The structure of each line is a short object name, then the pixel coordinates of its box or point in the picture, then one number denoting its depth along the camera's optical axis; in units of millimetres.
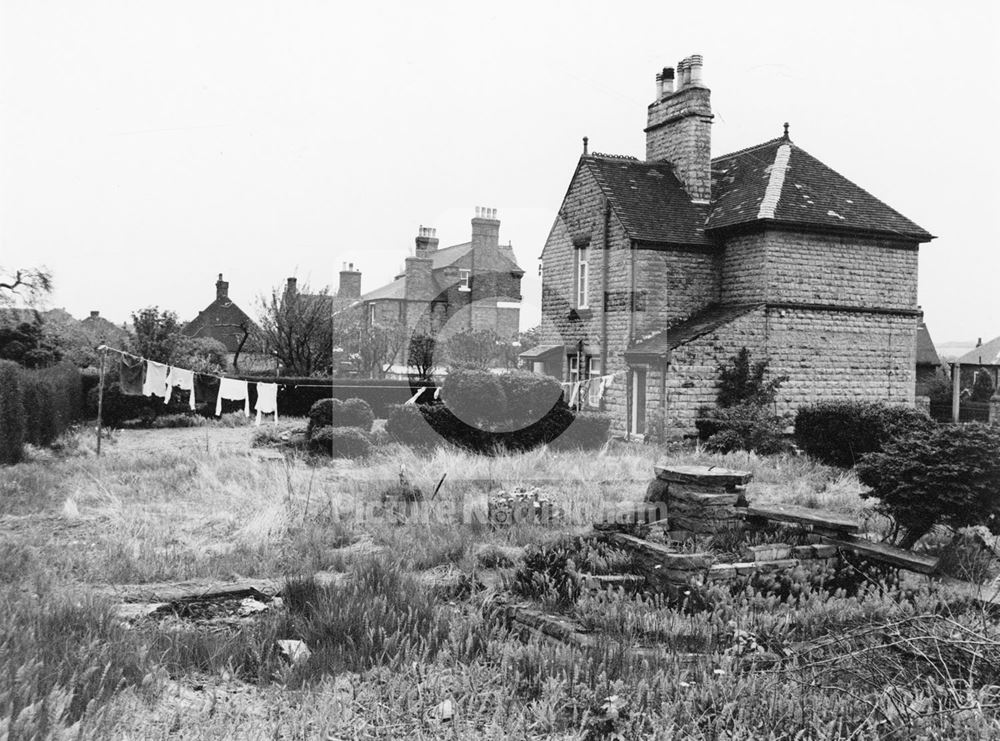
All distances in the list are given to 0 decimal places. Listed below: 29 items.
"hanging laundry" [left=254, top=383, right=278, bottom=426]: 16906
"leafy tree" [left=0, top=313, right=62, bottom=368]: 23688
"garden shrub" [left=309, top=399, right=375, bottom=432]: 17172
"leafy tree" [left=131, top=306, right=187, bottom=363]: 26547
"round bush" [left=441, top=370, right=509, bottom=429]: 16578
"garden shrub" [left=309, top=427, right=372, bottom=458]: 15586
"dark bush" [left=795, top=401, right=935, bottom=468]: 16234
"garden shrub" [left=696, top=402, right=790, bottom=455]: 17453
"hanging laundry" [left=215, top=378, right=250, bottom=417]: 17016
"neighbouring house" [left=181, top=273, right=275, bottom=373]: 48625
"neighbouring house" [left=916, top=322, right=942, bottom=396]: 38344
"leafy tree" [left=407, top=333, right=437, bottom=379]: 35938
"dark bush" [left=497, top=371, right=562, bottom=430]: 16922
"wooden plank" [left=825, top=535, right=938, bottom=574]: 7609
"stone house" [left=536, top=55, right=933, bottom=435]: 20609
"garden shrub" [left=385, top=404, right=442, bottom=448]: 16531
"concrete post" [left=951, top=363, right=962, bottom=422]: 23742
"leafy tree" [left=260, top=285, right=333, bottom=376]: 31453
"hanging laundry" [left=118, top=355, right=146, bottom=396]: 18906
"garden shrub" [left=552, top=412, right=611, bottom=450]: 17000
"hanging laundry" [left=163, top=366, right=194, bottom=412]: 16609
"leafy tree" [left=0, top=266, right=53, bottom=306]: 26766
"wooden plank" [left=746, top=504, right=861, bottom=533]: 8227
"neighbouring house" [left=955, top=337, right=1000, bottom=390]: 42625
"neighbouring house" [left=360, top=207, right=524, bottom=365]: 40344
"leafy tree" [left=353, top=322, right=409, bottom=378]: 36844
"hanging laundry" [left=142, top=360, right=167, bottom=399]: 16766
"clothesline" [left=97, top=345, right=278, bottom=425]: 16688
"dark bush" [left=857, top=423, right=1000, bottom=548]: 8180
